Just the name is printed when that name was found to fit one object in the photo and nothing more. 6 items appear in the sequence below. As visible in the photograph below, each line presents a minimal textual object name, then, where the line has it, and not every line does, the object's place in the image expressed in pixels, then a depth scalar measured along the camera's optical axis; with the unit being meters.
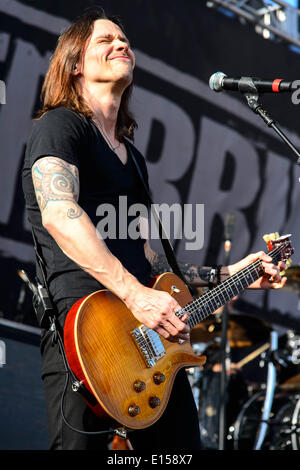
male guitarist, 4.23
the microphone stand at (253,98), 5.21
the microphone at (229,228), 9.88
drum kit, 10.81
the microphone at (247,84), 5.06
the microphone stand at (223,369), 9.33
